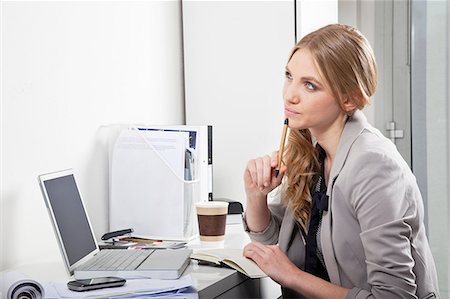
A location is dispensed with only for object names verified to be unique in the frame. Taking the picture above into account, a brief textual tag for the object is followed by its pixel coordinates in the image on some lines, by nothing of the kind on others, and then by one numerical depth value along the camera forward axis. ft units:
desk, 7.79
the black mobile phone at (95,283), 7.52
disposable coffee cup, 9.35
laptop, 7.91
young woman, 7.93
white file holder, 9.47
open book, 8.25
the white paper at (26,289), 7.33
